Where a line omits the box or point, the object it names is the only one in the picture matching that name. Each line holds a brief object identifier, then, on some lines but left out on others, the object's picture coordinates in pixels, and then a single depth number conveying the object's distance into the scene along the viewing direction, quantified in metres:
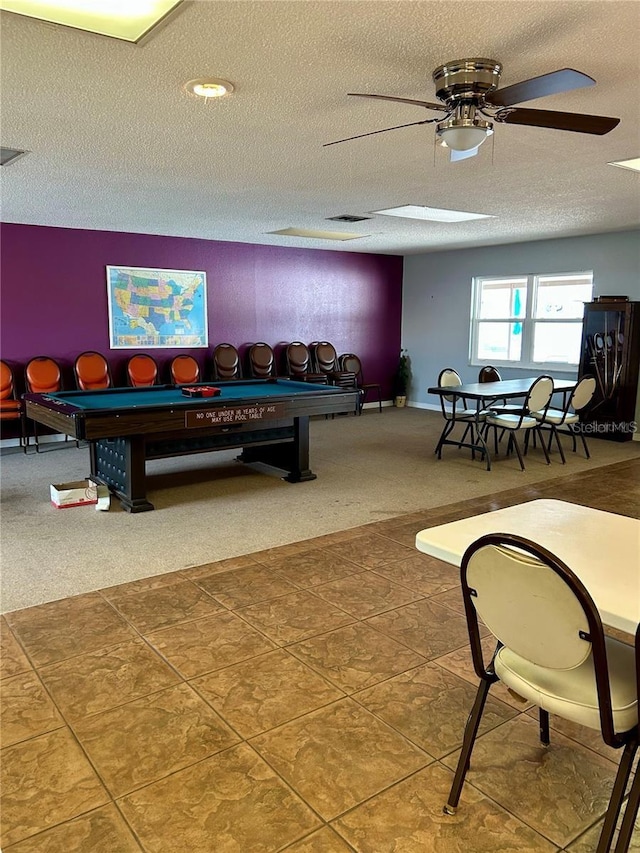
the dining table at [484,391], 6.03
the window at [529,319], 8.20
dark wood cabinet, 7.25
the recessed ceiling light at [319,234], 7.41
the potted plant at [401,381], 10.20
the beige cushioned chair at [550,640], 1.45
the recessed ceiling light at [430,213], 5.99
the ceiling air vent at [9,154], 3.84
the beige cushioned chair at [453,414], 6.33
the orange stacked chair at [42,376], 6.68
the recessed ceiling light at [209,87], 2.75
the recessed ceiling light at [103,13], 2.13
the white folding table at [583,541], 1.58
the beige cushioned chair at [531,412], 6.14
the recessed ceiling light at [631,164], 4.19
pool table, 4.39
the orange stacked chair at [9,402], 6.39
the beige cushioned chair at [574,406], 6.29
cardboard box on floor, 4.64
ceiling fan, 2.56
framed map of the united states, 7.43
